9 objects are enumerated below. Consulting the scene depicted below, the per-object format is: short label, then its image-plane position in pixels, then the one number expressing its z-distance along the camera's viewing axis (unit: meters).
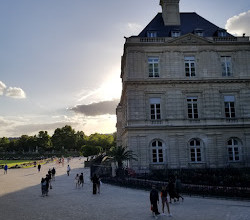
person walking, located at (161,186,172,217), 13.98
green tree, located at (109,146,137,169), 27.98
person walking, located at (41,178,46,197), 20.17
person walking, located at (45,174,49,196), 20.33
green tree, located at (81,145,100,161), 58.69
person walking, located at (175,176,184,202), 17.52
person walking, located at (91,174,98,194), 20.89
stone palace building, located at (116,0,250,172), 30.38
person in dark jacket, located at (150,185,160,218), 12.82
